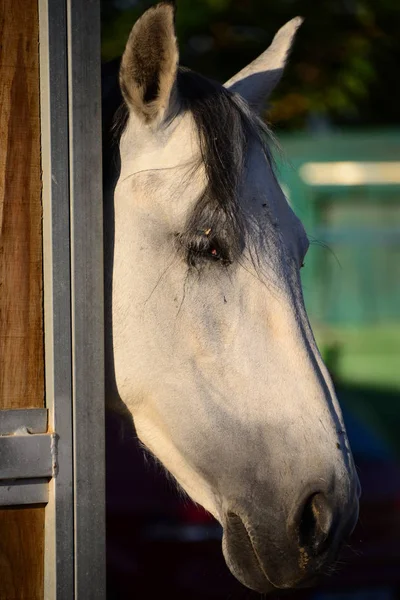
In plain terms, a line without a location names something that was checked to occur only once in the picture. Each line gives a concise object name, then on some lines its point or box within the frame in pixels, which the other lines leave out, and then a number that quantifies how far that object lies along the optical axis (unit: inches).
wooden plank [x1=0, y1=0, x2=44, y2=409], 109.3
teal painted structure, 433.7
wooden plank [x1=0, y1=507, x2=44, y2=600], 109.0
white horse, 110.1
